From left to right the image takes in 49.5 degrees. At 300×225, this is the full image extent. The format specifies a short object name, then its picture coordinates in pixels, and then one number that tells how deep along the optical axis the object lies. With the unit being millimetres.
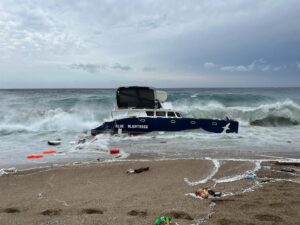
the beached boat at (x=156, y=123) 18406
